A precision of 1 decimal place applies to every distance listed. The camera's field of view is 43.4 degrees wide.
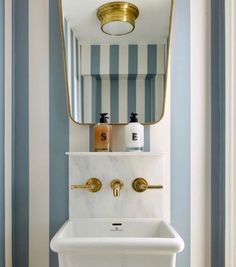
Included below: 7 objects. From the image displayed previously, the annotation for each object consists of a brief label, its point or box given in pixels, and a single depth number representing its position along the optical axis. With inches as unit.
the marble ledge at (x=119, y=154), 52.1
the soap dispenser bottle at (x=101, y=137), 53.2
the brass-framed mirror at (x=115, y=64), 56.1
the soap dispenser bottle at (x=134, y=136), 52.9
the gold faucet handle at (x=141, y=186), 53.6
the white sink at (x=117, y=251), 41.1
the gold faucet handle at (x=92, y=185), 53.8
